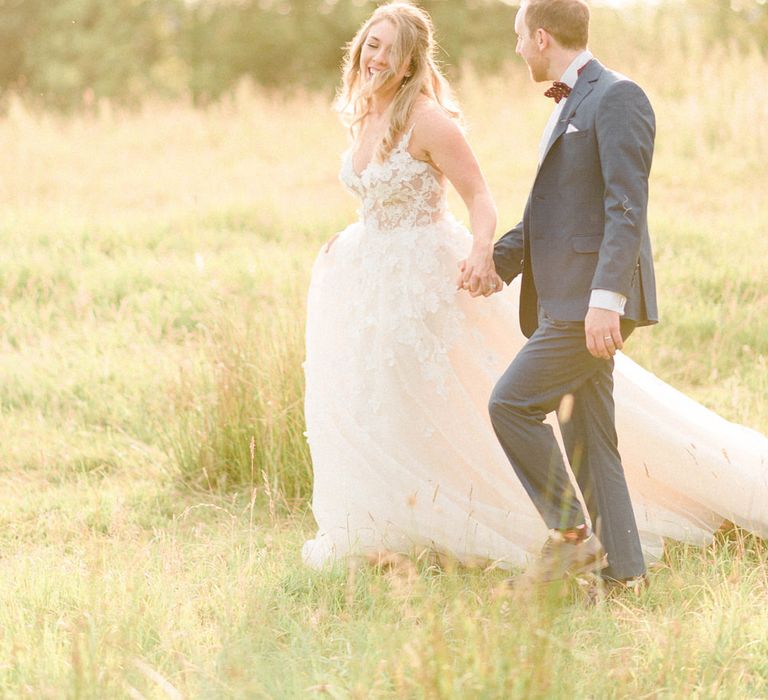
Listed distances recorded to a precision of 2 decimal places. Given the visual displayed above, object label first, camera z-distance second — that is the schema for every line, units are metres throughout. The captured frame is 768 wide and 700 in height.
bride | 8.57
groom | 6.98
